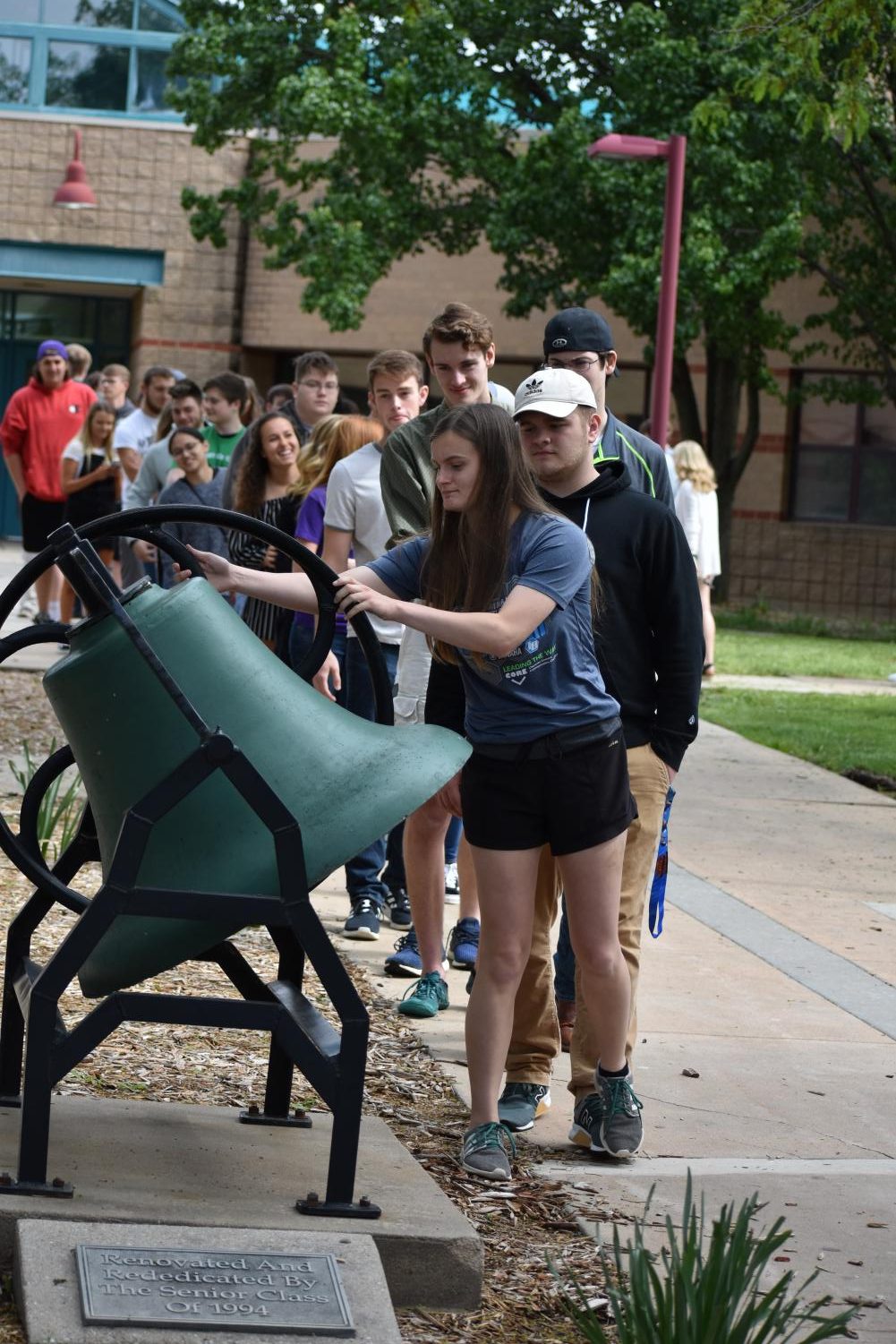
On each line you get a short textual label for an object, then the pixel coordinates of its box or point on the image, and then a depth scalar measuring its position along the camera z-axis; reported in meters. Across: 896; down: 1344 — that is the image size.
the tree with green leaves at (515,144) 22.31
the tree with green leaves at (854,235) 22.33
